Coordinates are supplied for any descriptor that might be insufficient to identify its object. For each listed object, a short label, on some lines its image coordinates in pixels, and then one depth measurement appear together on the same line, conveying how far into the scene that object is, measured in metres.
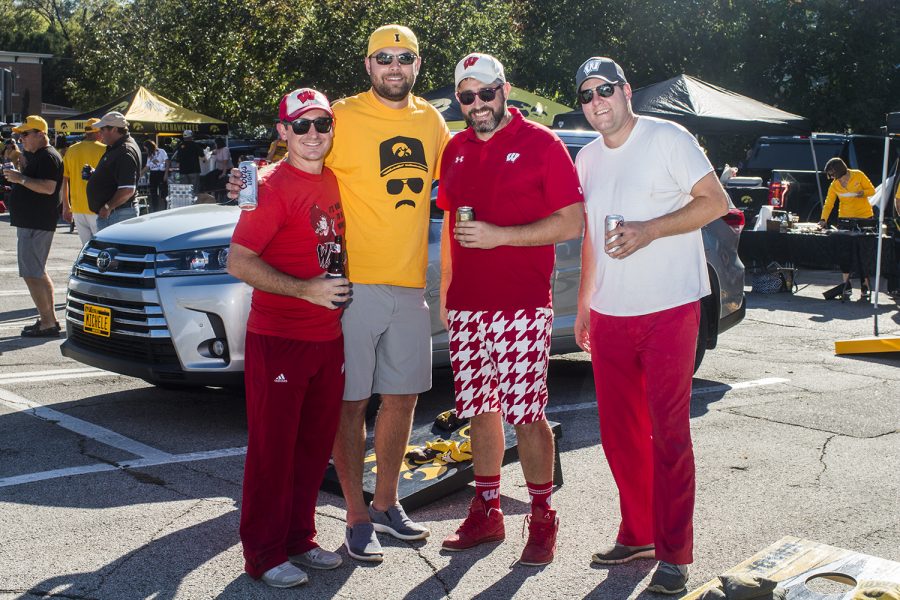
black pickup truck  18.56
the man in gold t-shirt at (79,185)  10.26
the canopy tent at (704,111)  16.80
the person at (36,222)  9.33
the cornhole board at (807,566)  3.82
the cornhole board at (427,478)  5.04
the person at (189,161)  25.52
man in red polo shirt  4.29
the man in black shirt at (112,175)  9.84
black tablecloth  13.02
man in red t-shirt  3.89
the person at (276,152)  13.38
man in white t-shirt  4.05
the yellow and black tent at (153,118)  26.06
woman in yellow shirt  14.22
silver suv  6.03
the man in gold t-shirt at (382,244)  4.38
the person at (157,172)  27.28
